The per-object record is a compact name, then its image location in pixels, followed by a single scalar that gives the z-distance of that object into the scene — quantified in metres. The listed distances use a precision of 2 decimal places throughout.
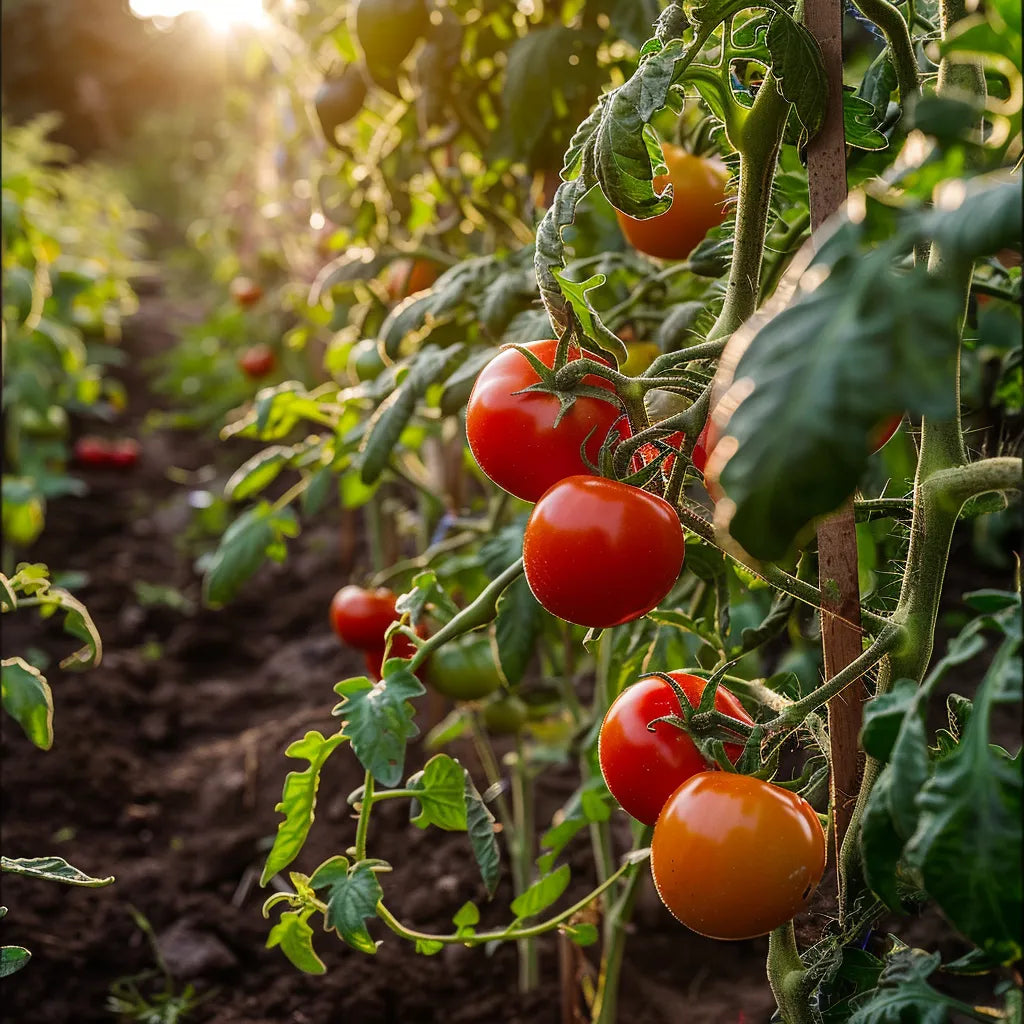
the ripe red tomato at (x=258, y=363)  4.22
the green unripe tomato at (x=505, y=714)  1.61
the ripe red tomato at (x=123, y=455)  4.18
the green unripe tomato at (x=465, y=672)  1.48
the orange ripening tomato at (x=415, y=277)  1.63
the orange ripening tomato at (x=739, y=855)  0.66
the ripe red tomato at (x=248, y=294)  4.47
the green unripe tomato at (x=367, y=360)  1.60
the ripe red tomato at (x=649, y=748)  0.74
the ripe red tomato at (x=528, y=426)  0.70
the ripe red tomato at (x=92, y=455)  4.15
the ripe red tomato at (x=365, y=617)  1.56
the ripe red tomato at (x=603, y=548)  0.65
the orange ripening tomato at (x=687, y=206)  0.96
